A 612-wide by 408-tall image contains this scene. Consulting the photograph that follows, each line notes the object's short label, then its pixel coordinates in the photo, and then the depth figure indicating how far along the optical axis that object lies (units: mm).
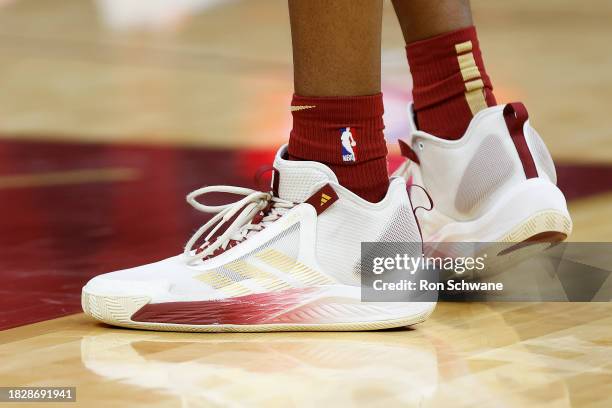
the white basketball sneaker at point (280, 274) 2807
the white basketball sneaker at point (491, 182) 2913
